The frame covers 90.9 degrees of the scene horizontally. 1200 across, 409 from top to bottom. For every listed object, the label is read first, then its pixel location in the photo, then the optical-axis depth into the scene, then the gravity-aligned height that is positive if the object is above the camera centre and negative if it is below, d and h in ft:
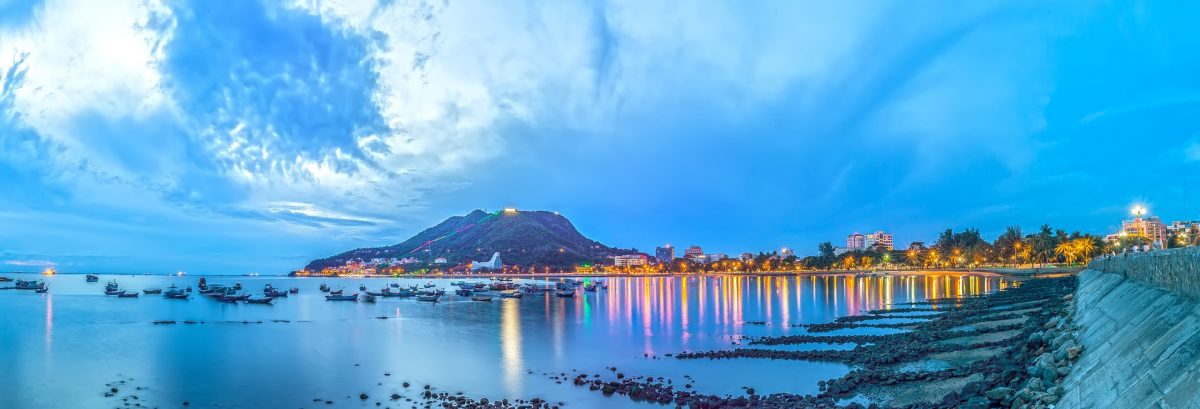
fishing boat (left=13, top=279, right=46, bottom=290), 425.69 -23.64
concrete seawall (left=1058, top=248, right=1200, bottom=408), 23.98 -6.05
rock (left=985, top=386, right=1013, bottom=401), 40.86 -11.11
